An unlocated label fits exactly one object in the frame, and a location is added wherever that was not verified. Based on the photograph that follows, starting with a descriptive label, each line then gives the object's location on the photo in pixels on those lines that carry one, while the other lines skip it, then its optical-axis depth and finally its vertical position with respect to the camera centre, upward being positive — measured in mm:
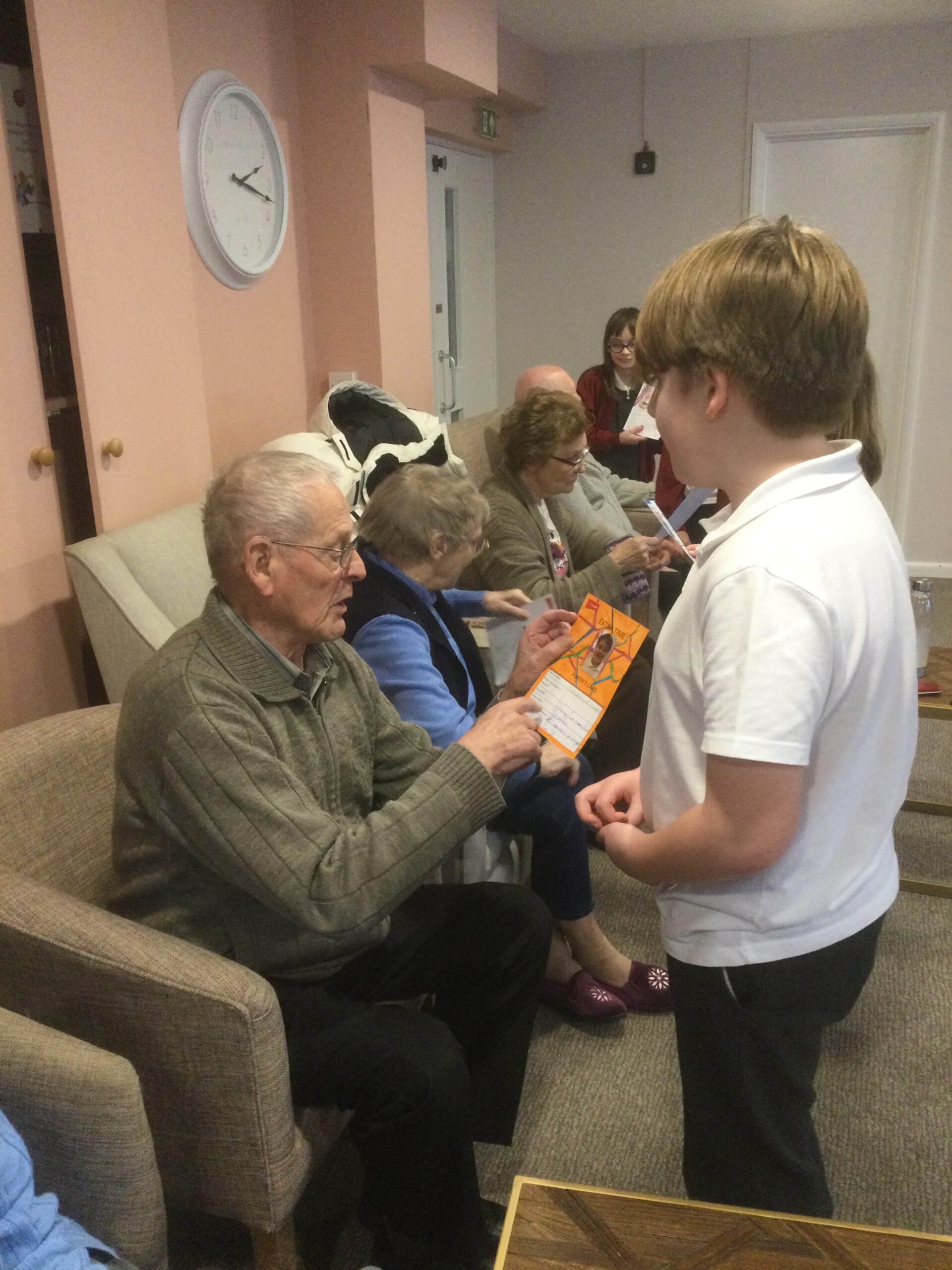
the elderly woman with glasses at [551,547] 2539 -619
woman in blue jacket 1774 -649
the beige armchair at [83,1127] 1054 -815
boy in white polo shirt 849 -343
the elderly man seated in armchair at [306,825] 1228 -632
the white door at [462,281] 4664 +60
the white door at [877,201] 4840 +383
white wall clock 2701 +325
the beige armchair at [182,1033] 1155 -804
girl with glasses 4082 -429
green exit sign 4676 +752
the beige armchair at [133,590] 2008 -558
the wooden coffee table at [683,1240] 929 -845
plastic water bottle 2699 -870
